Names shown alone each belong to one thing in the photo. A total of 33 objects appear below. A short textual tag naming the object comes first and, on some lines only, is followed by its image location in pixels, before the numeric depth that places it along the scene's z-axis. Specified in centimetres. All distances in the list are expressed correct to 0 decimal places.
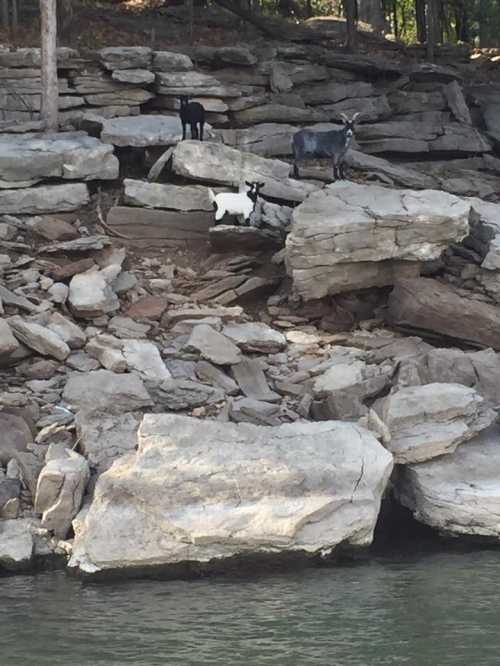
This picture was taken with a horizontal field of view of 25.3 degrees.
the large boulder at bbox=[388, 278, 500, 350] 1759
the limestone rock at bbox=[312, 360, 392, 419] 1532
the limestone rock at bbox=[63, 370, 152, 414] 1500
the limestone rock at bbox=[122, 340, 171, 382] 1591
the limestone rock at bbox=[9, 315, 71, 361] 1600
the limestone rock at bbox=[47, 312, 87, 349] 1645
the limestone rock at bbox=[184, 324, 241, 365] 1658
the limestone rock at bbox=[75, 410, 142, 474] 1390
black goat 2162
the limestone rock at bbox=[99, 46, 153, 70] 2564
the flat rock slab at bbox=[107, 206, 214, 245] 2020
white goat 1947
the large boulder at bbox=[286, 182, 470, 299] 1791
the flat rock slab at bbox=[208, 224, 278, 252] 1917
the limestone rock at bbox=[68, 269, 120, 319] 1734
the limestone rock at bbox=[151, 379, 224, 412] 1545
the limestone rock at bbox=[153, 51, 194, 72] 2616
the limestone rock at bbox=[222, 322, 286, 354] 1734
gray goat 2192
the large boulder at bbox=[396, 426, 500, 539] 1295
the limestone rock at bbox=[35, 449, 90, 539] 1273
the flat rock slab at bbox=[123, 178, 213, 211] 2044
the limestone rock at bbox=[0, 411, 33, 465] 1400
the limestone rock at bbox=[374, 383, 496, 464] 1371
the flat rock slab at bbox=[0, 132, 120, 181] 2047
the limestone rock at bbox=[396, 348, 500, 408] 1589
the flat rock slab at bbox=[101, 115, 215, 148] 2181
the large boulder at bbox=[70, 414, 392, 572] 1191
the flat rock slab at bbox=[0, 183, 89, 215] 2019
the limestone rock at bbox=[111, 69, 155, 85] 2538
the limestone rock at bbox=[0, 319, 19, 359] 1541
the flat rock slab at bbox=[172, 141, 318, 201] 2062
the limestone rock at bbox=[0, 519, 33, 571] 1216
